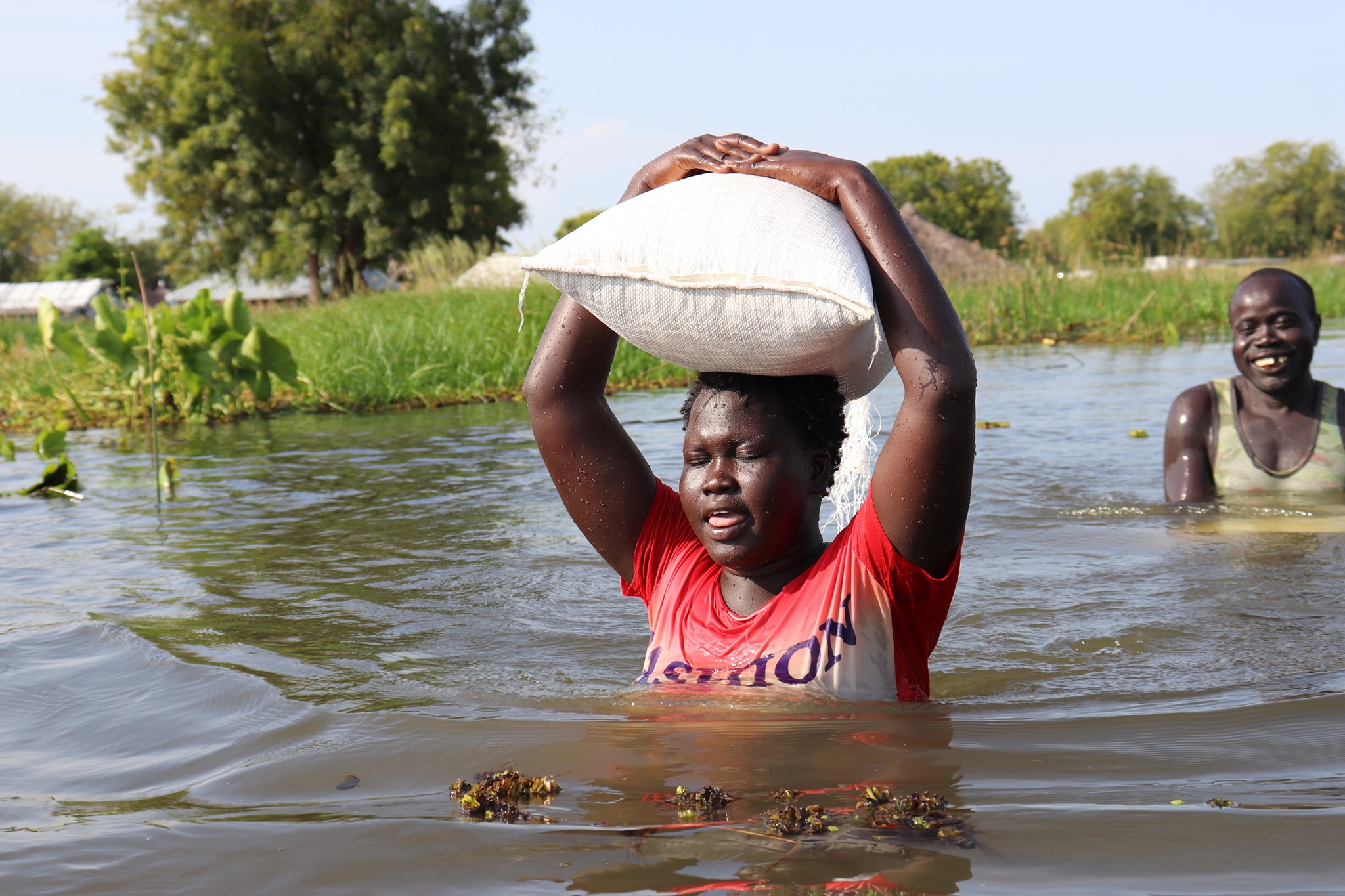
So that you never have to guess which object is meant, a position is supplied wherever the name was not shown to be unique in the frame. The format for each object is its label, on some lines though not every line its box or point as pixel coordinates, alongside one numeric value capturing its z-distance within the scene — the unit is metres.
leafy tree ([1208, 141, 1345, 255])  66.56
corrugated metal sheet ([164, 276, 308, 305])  45.12
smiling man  4.97
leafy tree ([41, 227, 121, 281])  59.69
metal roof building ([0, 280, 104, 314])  50.84
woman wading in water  2.04
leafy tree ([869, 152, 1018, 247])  78.25
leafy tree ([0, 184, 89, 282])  67.69
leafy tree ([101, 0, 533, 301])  31.14
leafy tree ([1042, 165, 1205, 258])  70.75
